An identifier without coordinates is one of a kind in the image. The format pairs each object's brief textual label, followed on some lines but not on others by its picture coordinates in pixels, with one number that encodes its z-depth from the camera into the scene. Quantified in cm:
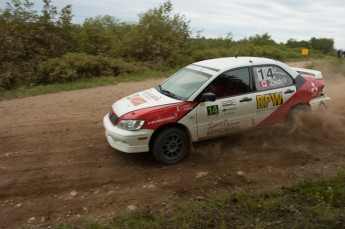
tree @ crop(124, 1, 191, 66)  1698
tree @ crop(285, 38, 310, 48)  3048
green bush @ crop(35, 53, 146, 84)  1342
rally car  601
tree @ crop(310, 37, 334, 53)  3159
